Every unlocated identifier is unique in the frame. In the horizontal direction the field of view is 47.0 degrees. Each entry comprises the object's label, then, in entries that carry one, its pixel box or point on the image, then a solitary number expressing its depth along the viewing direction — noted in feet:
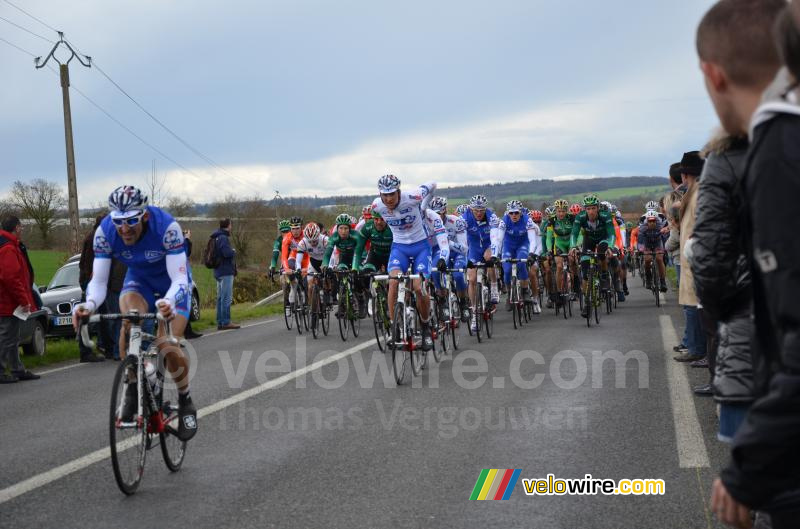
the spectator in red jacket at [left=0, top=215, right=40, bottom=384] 39.01
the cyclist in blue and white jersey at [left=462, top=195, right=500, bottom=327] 58.75
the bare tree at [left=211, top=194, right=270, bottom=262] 183.83
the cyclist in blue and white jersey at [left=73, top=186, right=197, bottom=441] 21.06
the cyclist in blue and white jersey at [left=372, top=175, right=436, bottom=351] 39.11
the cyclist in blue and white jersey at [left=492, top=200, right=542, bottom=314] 57.77
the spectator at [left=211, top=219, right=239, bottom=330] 62.08
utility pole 85.25
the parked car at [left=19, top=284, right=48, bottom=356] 47.83
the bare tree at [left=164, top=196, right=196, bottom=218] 194.29
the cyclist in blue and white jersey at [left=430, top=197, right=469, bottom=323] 48.47
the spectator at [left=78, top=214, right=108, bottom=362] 45.96
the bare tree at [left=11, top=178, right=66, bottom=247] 184.03
